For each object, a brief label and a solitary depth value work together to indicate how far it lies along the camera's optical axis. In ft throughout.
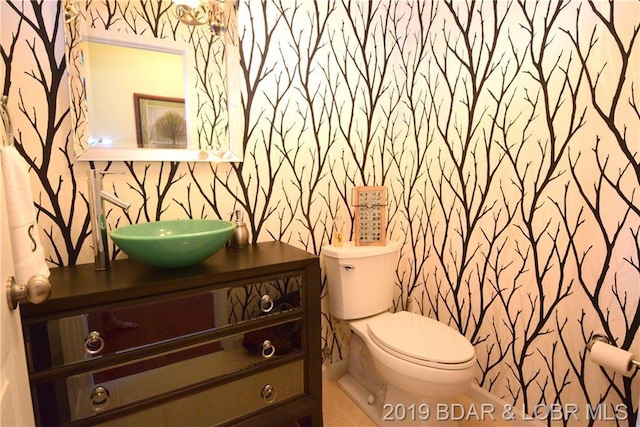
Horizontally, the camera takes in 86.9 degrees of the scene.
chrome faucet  3.73
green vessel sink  3.37
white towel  2.17
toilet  4.20
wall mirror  3.99
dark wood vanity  3.13
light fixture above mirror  4.44
